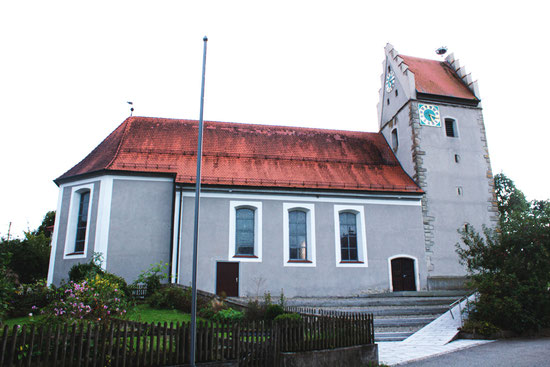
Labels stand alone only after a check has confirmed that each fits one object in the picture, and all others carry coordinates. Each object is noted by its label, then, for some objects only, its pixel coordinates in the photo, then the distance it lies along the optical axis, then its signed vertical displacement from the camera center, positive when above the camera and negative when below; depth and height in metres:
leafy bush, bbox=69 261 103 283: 14.69 +0.55
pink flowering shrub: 8.65 -0.44
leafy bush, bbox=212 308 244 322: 11.40 -0.85
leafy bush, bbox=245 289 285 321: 10.88 -0.70
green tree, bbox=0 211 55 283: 27.19 +1.87
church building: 17.61 +3.96
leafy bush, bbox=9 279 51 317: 13.18 -0.44
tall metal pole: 6.77 +0.78
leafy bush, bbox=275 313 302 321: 9.66 -0.75
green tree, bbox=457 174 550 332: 12.39 +0.41
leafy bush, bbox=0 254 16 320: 7.98 -0.01
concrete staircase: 13.02 -0.83
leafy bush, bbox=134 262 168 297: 15.38 +0.34
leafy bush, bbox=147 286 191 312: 13.40 -0.46
